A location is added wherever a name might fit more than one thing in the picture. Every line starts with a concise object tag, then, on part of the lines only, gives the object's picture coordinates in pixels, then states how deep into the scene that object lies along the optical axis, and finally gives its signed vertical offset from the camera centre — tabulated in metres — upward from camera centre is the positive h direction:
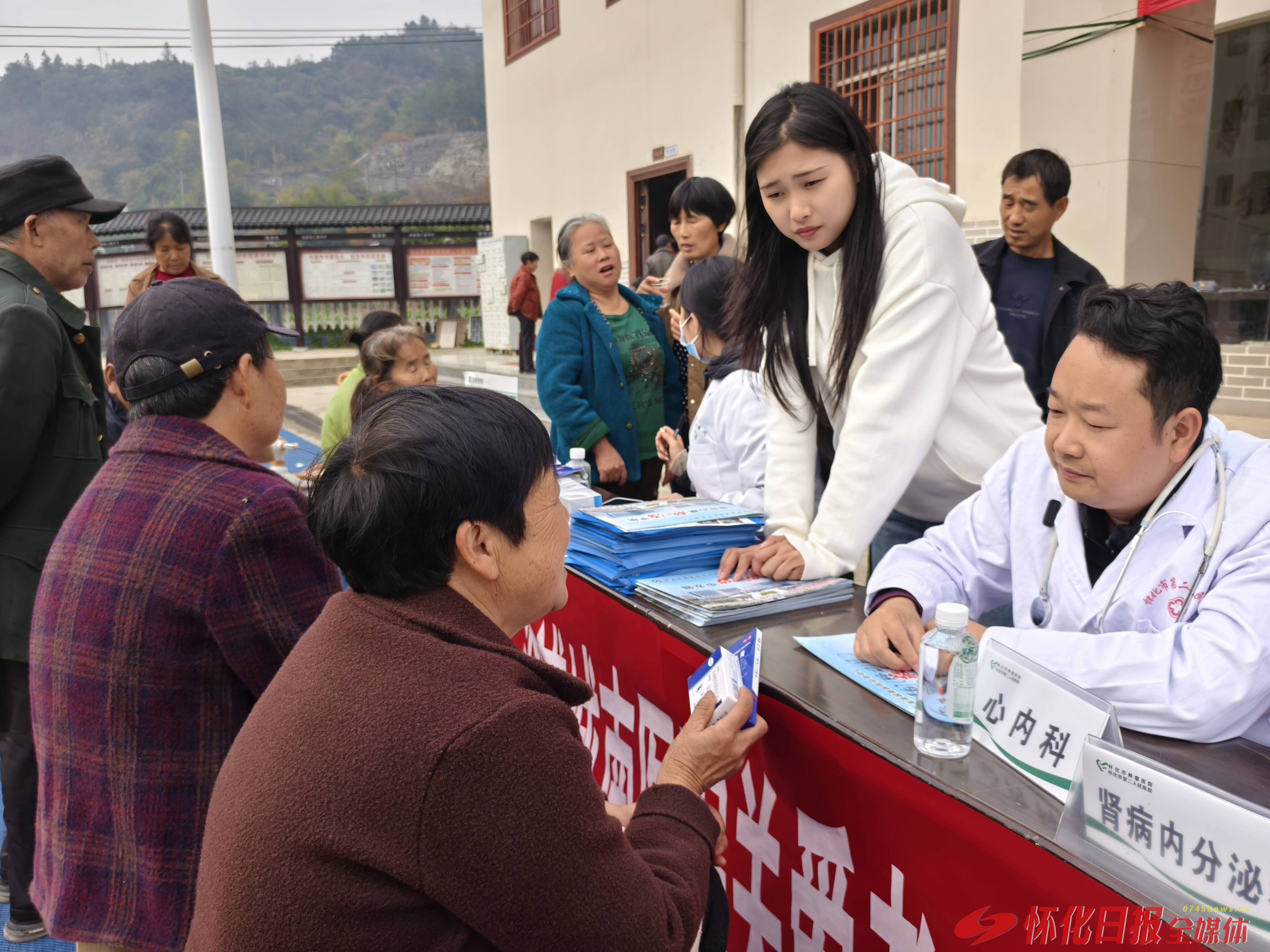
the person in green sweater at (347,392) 3.45 -0.30
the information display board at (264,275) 15.60 +0.72
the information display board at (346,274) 16.03 +0.74
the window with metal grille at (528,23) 11.48 +3.81
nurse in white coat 2.37 -0.28
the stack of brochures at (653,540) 1.73 -0.46
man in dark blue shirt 2.96 +0.09
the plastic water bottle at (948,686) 1.07 -0.46
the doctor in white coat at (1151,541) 1.09 -0.33
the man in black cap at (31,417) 2.00 -0.22
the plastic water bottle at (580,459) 2.95 -0.49
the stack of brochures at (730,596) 1.52 -0.51
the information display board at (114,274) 15.43 +0.78
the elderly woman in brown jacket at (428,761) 0.81 -0.41
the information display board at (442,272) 16.73 +0.77
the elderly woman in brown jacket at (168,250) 3.62 +0.28
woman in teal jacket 3.25 -0.20
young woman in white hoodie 1.67 -0.07
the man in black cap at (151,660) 1.29 -0.49
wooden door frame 10.05 +1.05
